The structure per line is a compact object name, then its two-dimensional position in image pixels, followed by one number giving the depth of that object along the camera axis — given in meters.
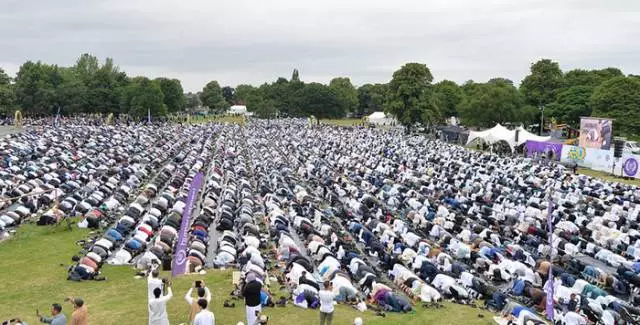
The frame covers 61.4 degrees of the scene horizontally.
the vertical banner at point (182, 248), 14.86
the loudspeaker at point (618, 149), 43.12
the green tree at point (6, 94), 85.94
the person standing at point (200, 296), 10.26
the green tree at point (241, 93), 174.98
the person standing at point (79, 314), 9.32
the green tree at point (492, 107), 73.31
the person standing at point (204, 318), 9.30
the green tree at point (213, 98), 165.12
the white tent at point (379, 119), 108.04
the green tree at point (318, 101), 111.25
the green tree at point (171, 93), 112.69
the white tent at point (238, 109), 147.07
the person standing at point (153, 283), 10.78
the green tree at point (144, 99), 93.50
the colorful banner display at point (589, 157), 44.61
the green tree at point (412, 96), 78.94
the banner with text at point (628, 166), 41.22
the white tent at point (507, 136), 55.25
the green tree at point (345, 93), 119.50
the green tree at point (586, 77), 83.19
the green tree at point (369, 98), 143.75
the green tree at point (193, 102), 168.99
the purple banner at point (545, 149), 50.80
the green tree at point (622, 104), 60.38
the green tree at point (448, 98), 100.19
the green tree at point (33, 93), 96.19
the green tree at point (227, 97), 193.95
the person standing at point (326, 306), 11.61
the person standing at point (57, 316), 9.31
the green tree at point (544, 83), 83.94
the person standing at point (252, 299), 11.14
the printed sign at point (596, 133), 45.12
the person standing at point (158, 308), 10.35
